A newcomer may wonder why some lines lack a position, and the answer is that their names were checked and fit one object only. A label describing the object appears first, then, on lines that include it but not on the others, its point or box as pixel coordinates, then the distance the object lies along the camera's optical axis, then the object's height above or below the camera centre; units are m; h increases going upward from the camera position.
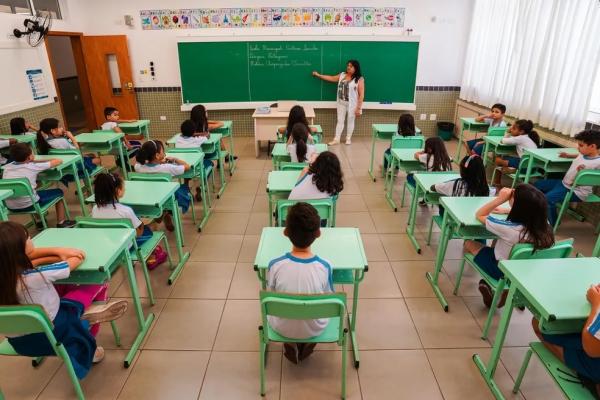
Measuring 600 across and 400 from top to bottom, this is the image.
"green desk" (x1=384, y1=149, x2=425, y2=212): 4.05 -0.99
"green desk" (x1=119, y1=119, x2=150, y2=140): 5.74 -0.84
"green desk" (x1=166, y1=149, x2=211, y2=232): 3.94 -1.06
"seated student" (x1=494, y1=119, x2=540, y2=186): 4.46 -0.81
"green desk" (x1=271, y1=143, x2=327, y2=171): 4.20 -0.91
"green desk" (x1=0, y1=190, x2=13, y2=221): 3.04 -1.03
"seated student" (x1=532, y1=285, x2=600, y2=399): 1.56 -1.24
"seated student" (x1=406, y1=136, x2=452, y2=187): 3.71 -0.85
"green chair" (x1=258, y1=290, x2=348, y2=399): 1.71 -1.03
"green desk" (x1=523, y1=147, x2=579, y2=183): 3.83 -0.92
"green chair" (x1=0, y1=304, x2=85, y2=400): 1.58 -1.03
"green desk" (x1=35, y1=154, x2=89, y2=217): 3.85 -1.01
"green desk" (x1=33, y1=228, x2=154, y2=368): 2.11 -1.00
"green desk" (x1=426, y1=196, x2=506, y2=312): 2.63 -1.10
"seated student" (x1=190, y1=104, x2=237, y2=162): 4.97 -0.63
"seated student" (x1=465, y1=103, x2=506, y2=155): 5.34 -0.73
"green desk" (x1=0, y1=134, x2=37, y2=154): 4.69 -0.82
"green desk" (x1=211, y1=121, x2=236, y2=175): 5.55 -0.87
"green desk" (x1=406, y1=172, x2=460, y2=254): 3.34 -0.98
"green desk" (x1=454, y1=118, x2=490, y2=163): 5.75 -0.86
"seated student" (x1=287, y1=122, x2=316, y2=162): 3.86 -0.78
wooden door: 7.15 -0.11
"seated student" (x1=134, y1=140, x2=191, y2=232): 3.59 -0.88
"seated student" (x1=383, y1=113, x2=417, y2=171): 4.89 -0.72
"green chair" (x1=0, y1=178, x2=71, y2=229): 3.22 -0.98
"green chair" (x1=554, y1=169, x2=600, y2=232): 3.34 -0.96
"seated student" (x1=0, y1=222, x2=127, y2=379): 1.69 -1.05
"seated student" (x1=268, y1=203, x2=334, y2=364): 1.91 -0.98
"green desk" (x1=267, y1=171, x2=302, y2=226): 3.21 -0.96
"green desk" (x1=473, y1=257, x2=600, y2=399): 1.72 -1.03
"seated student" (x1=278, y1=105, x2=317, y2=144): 4.79 -0.60
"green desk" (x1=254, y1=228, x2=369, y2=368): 2.13 -1.03
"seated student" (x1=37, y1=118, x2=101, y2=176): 4.54 -0.80
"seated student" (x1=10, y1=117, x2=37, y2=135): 4.88 -0.70
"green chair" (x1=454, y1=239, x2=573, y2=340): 2.16 -1.02
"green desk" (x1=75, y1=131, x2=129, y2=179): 4.88 -0.93
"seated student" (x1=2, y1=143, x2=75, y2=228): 3.44 -0.90
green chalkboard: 7.16 -0.01
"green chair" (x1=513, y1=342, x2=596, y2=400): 1.63 -1.34
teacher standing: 7.02 -0.49
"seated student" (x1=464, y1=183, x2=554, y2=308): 2.19 -0.93
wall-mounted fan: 5.63 +0.58
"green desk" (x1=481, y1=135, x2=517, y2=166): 4.67 -0.95
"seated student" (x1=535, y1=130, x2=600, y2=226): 3.47 -0.88
